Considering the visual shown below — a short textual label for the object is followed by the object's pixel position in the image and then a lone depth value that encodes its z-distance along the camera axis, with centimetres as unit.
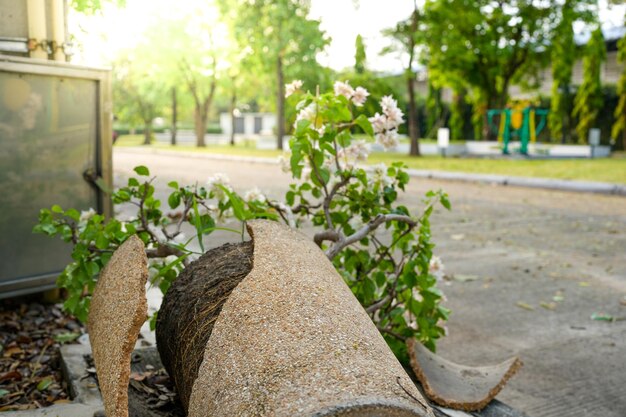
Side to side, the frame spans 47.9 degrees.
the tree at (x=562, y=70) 2542
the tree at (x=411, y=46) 2334
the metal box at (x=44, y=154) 375
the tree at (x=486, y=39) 2394
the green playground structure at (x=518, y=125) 2373
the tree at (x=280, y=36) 3078
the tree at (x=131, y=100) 4709
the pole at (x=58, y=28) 396
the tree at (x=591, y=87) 2669
